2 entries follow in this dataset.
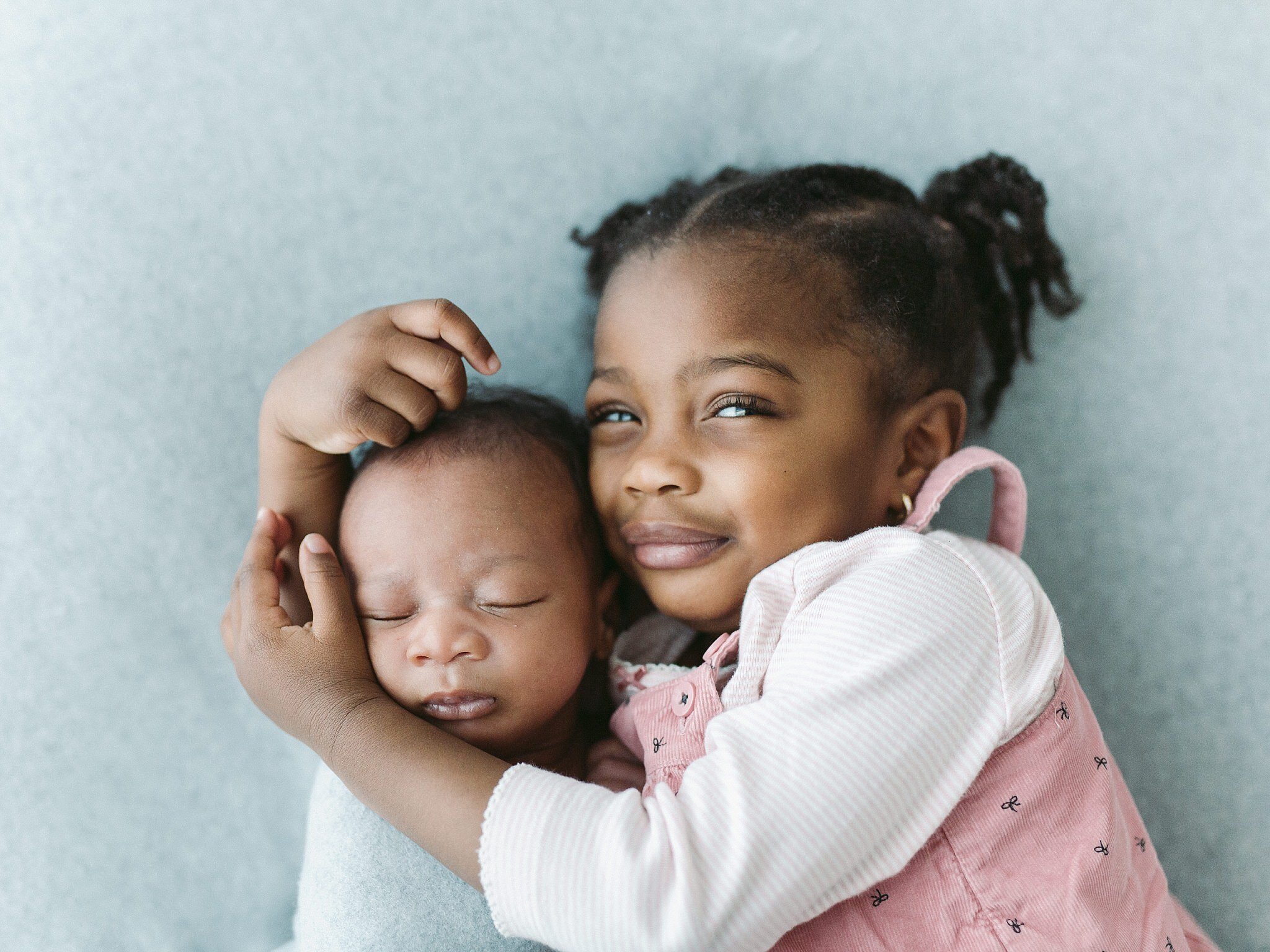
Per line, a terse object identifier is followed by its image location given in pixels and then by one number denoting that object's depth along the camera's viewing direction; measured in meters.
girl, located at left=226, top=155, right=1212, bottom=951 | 0.42
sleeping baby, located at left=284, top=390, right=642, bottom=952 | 0.48
